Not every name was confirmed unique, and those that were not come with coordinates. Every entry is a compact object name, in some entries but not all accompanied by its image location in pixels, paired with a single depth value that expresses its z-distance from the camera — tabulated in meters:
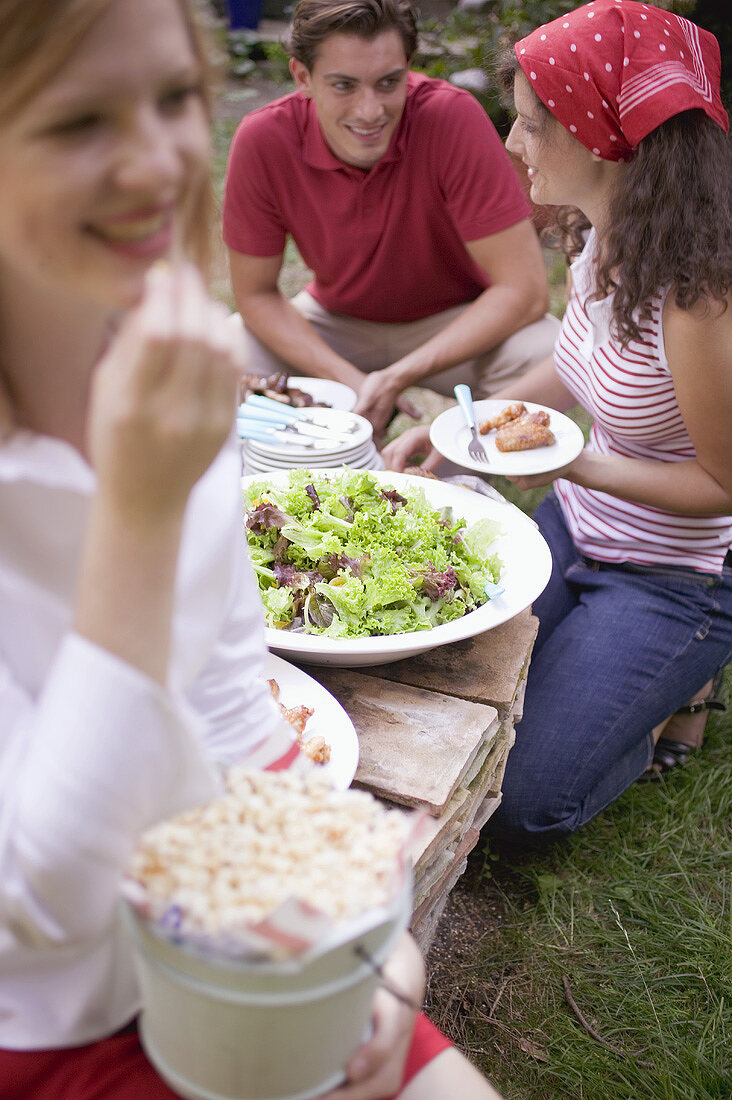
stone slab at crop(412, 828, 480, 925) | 1.47
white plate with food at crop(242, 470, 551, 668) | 1.53
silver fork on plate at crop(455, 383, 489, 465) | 2.19
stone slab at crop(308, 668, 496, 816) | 1.41
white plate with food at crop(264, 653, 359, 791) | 1.33
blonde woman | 0.66
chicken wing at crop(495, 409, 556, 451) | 2.21
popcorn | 0.70
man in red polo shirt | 2.79
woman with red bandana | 1.94
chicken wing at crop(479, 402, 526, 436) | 2.33
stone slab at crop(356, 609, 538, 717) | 1.63
